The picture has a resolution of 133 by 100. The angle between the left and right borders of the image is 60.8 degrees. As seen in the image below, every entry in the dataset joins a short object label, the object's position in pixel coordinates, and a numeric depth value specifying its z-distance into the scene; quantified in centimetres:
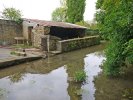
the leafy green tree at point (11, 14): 1202
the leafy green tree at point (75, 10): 1974
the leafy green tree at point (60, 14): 2538
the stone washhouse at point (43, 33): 1034
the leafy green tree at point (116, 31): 414
